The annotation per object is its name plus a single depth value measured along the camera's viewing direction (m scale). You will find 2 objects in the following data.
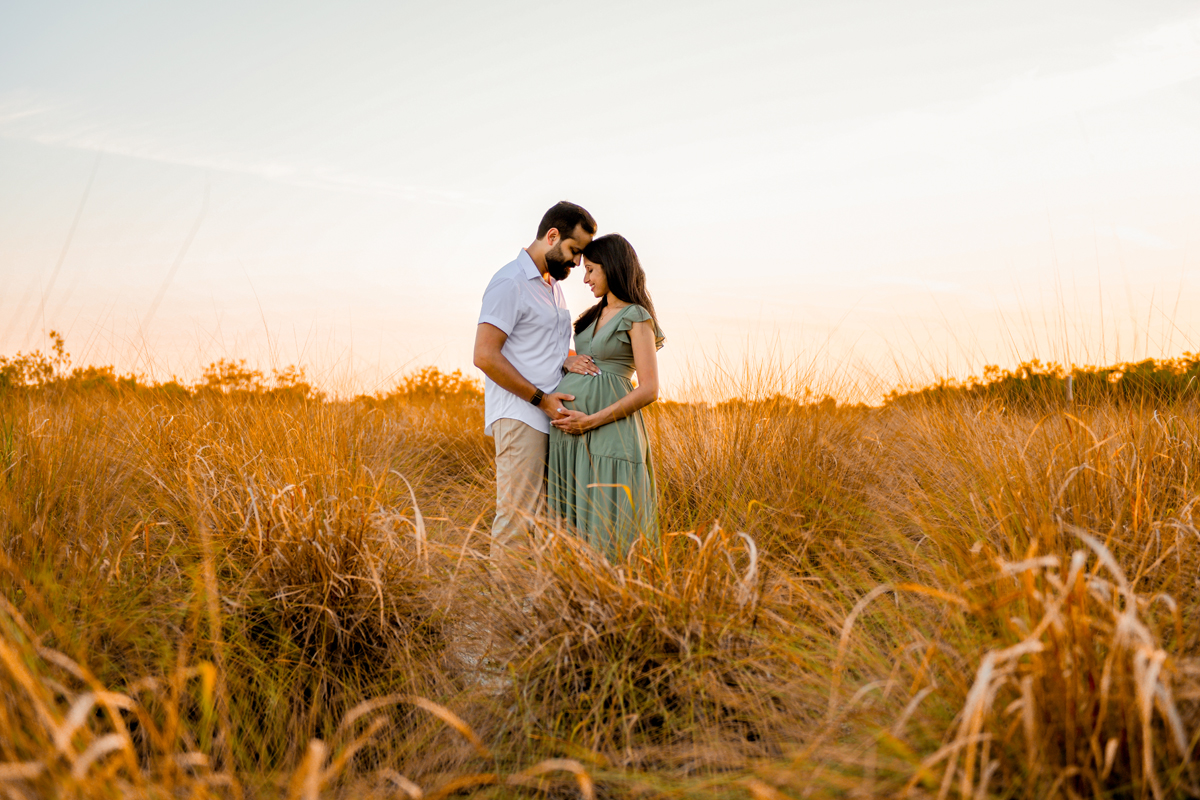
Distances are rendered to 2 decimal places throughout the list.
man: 3.72
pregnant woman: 3.61
